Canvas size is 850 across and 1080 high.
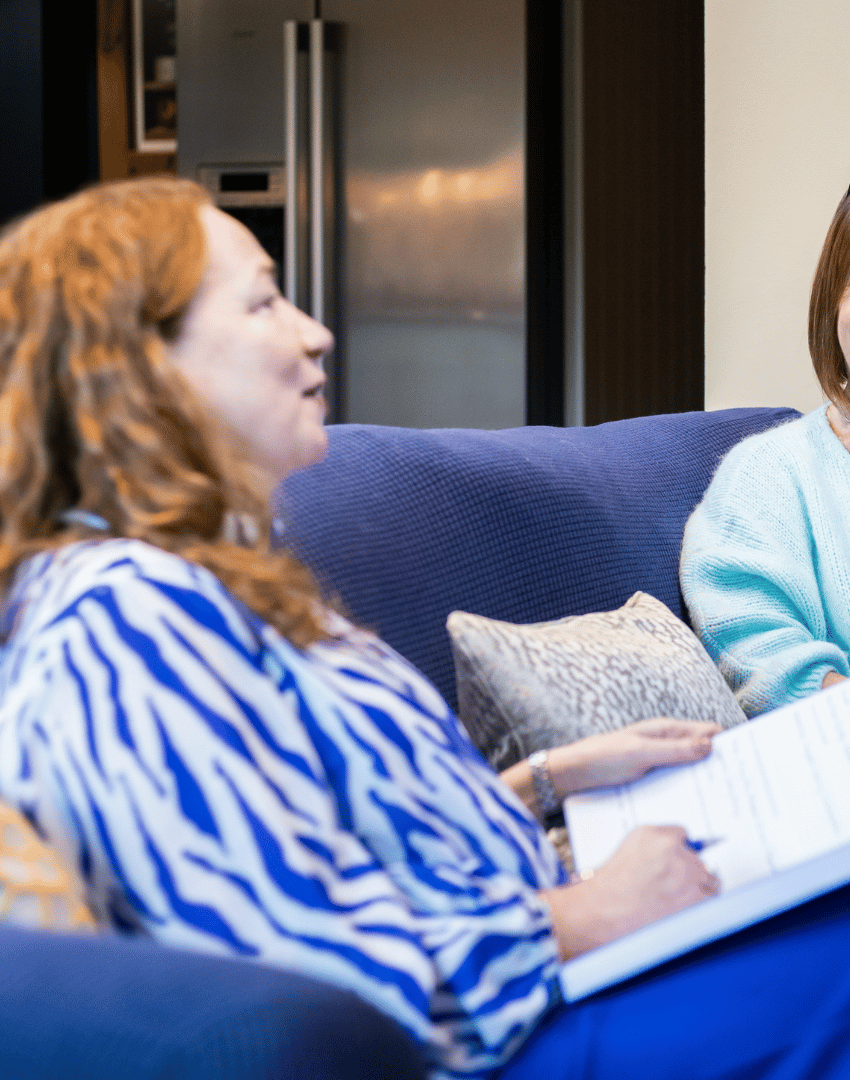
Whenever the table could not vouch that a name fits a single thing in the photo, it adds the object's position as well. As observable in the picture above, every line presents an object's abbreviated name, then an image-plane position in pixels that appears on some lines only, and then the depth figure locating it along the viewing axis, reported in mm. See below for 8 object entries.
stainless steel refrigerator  5089
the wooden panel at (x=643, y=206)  5082
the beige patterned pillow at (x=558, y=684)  2625
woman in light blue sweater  3004
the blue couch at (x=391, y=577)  1901
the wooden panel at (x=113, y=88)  7238
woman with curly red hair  2083
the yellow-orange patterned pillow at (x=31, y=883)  2070
